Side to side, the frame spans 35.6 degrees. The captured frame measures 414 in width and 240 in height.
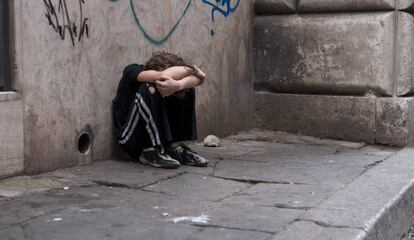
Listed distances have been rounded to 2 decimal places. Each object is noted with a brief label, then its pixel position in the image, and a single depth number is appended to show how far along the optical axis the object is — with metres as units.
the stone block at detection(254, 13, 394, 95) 5.77
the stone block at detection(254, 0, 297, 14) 6.20
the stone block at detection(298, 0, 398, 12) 5.74
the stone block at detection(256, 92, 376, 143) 5.89
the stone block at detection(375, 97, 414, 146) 5.73
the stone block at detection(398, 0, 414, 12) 5.70
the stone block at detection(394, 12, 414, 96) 5.72
